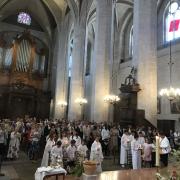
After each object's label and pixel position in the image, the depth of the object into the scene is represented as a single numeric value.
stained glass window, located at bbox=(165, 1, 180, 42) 18.59
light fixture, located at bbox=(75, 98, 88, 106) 20.91
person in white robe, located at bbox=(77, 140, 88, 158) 8.01
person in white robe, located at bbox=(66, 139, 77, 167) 8.01
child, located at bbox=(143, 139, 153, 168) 8.69
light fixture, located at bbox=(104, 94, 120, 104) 15.66
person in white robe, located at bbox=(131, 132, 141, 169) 8.73
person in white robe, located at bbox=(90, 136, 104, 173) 8.01
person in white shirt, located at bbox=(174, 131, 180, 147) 13.23
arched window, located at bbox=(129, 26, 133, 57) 24.77
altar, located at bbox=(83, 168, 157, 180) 5.41
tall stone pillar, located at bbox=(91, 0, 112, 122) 16.89
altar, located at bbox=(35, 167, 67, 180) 5.12
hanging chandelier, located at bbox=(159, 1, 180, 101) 12.41
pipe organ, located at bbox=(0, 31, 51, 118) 25.33
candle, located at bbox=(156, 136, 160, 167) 3.44
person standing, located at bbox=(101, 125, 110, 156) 12.09
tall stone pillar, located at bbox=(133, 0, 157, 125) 12.60
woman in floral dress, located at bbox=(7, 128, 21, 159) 10.11
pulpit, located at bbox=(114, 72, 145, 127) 12.30
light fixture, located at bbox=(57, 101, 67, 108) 25.67
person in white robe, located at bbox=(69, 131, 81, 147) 9.02
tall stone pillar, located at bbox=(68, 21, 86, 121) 21.37
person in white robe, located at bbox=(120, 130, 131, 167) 9.46
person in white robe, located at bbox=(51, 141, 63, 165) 7.43
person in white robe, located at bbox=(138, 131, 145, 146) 8.92
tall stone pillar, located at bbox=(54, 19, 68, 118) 26.61
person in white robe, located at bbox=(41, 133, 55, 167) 8.03
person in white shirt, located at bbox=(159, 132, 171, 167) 8.41
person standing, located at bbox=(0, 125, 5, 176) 8.88
